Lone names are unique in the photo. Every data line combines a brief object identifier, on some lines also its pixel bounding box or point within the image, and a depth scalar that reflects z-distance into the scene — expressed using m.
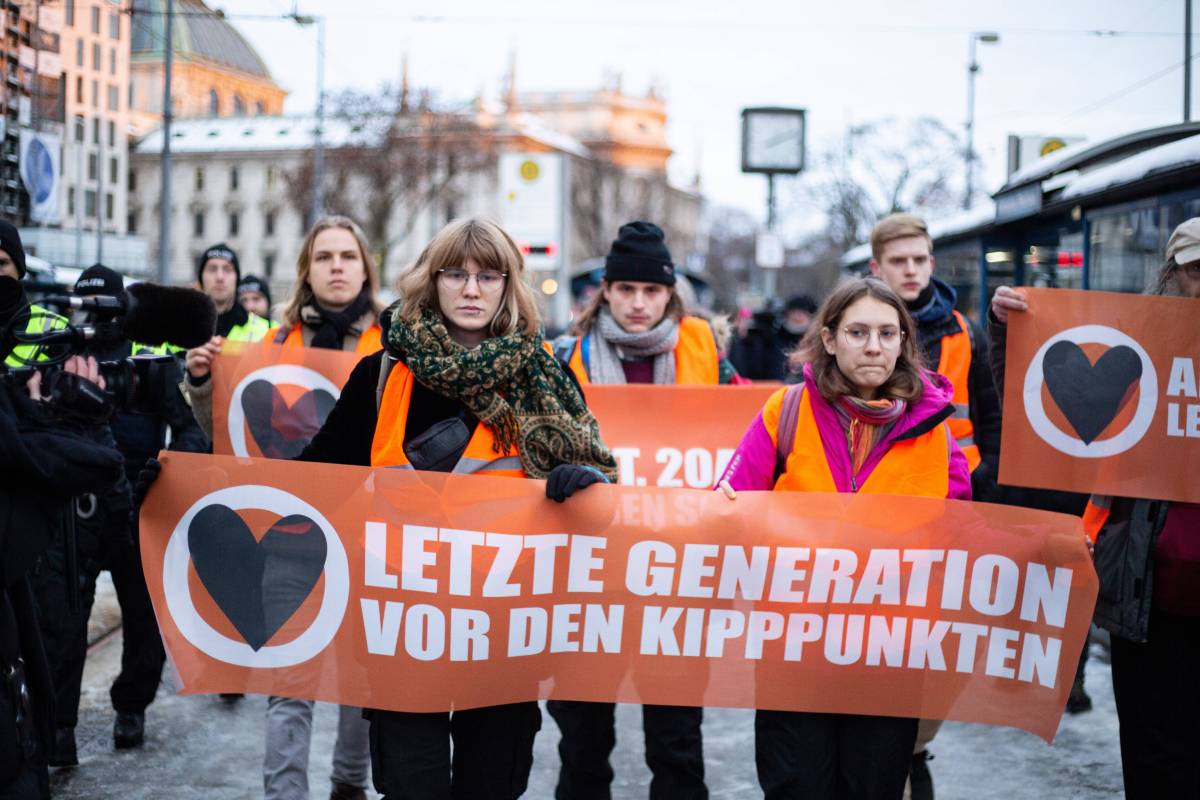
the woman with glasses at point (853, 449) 3.59
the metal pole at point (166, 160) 16.14
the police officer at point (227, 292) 6.38
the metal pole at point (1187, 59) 12.62
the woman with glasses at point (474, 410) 3.46
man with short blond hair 4.94
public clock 14.78
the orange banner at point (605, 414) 5.32
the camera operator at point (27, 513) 2.69
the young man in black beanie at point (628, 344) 4.62
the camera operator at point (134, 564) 5.41
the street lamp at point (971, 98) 37.95
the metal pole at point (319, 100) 25.79
